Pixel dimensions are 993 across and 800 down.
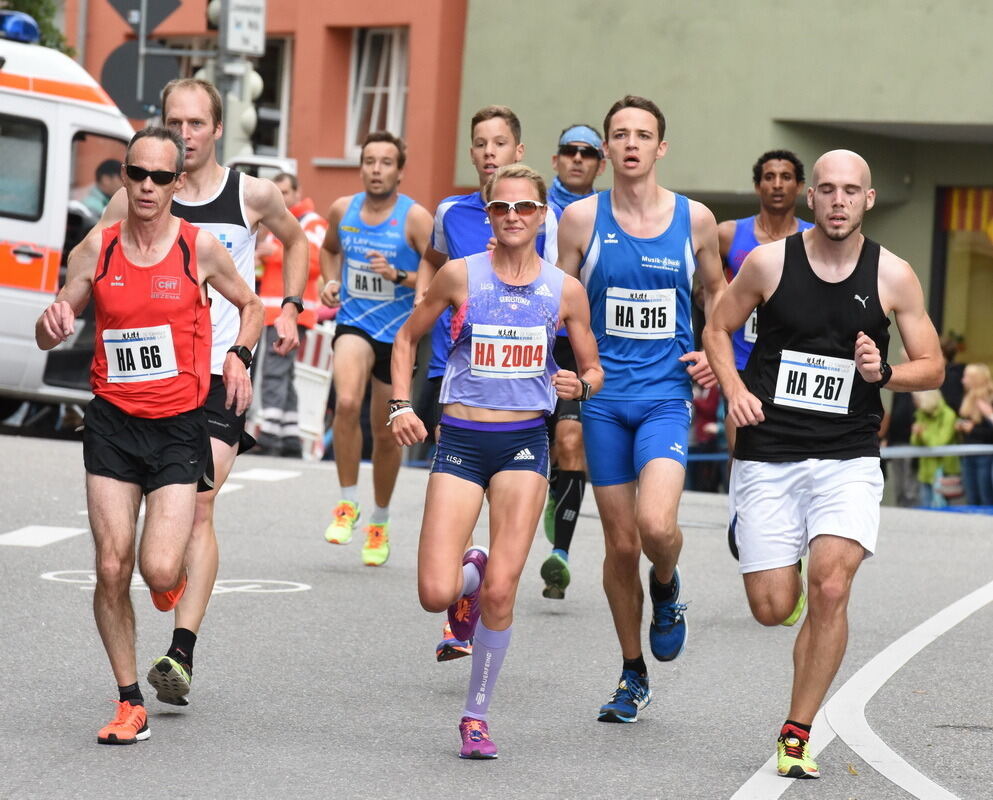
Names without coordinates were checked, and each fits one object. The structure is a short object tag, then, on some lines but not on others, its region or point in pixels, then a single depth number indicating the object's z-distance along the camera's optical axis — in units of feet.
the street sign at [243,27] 124.57
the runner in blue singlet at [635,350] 52.01
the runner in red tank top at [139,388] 46.52
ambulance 108.06
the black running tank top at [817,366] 46.68
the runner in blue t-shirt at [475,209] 61.72
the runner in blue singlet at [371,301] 76.38
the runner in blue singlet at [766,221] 71.00
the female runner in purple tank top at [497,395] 47.67
